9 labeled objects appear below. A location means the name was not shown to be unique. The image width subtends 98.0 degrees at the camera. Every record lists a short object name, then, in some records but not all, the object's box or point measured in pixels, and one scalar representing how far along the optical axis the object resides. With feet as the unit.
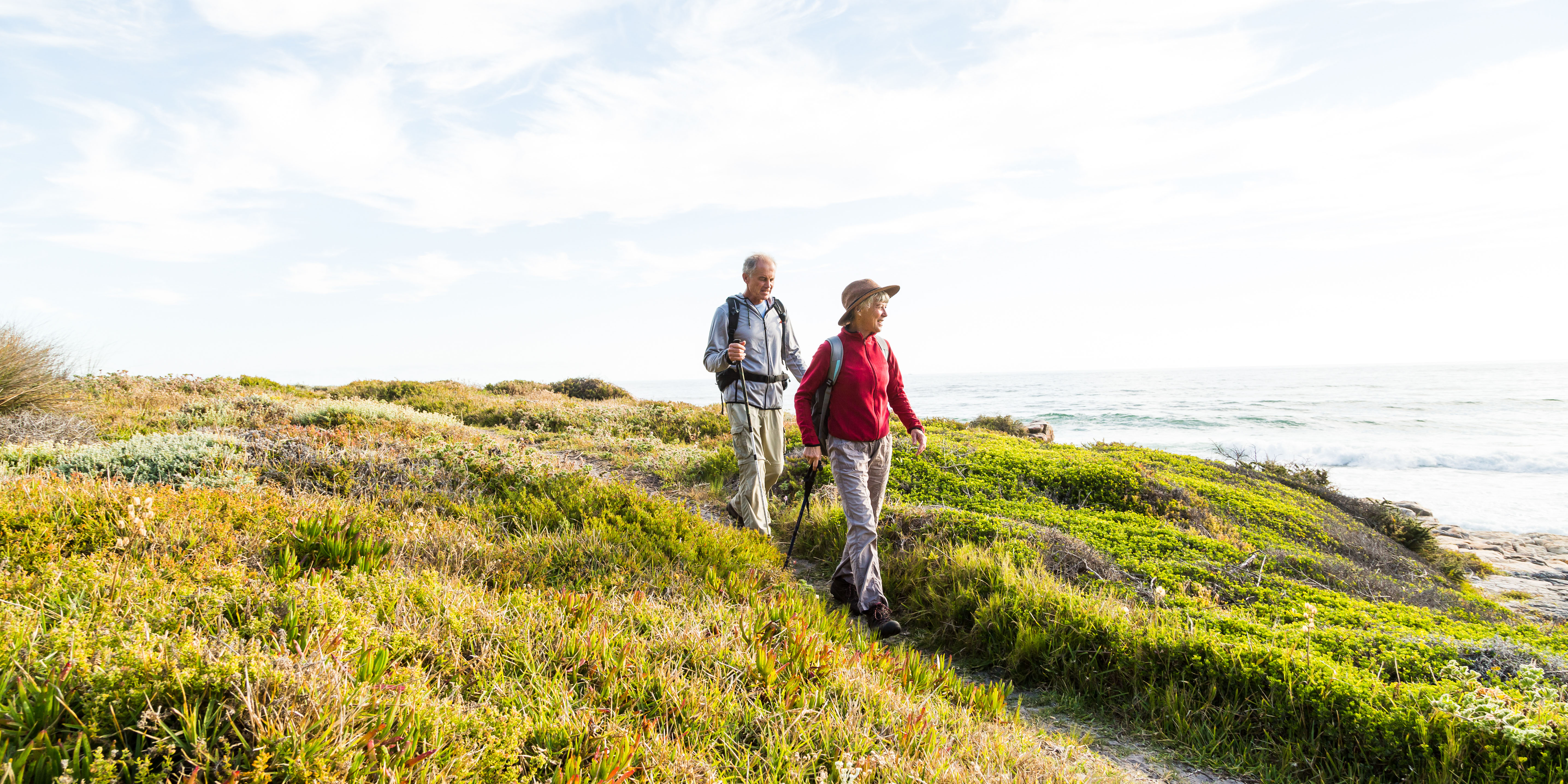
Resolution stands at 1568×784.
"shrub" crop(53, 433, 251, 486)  19.30
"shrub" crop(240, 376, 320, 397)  61.67
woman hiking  17.20
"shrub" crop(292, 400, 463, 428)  36.45
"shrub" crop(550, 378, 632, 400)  79.66
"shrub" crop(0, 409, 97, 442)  26.86
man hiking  20.95
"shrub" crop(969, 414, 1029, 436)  59.21
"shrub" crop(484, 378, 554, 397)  78.13
